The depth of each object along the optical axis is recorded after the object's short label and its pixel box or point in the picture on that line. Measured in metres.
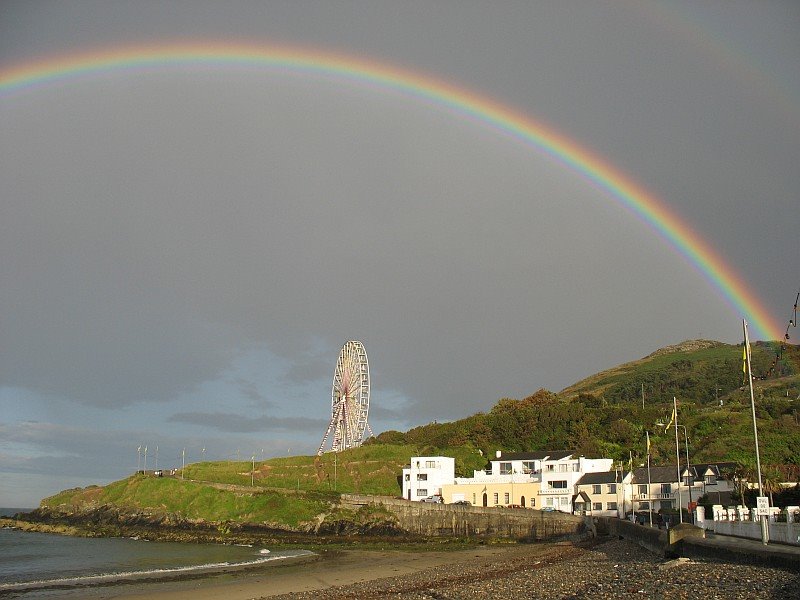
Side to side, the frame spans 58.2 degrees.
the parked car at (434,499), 84.56
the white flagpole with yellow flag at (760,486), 25.23
